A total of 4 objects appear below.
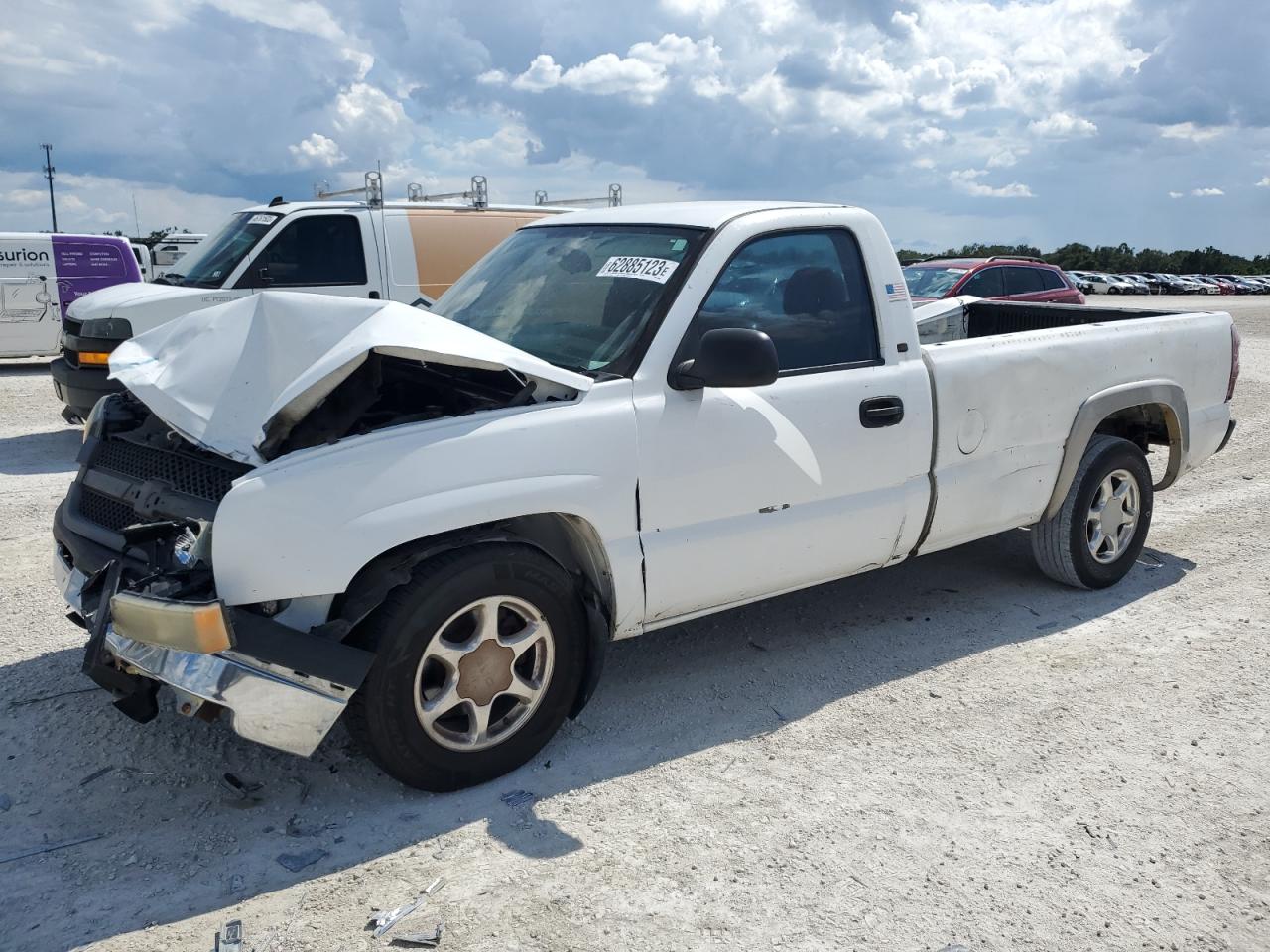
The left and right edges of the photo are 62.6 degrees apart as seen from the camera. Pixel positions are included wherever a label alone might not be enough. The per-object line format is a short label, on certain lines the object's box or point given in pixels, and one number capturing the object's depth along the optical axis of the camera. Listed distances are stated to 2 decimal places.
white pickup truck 3.12
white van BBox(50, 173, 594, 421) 8.45
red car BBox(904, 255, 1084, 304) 14.67
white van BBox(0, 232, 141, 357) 12.97
